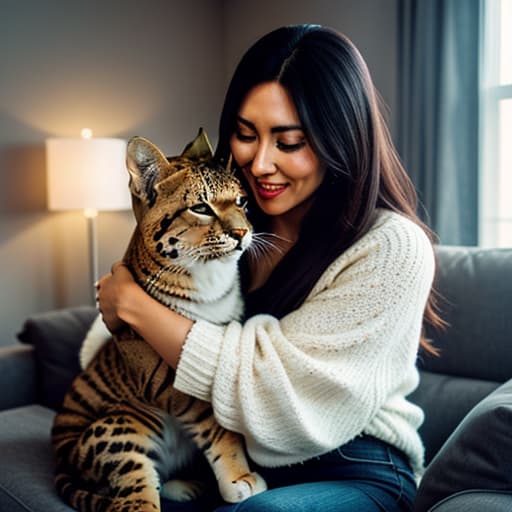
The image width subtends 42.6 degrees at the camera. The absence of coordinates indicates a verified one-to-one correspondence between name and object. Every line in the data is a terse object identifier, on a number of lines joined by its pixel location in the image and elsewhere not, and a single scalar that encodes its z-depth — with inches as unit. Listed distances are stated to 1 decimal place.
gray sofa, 41.8
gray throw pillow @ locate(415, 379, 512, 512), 41.1
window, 111.7
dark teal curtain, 112.1
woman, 47.0
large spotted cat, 47.5
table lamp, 118.0
